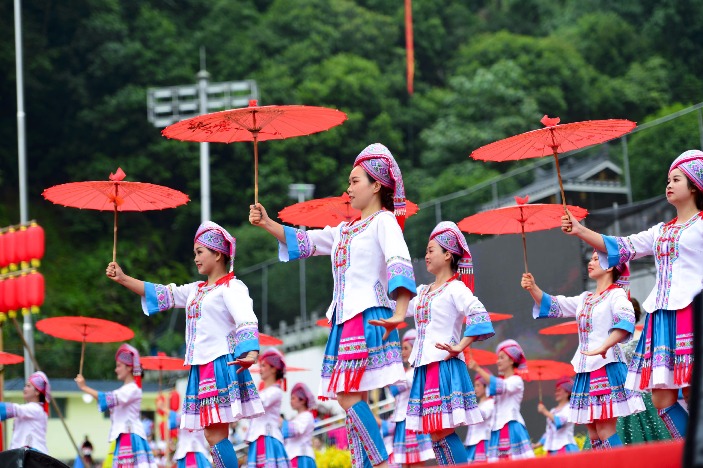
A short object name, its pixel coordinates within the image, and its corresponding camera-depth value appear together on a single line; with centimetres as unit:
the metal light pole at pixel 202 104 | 2384
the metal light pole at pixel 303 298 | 2058
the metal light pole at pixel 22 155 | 2039
